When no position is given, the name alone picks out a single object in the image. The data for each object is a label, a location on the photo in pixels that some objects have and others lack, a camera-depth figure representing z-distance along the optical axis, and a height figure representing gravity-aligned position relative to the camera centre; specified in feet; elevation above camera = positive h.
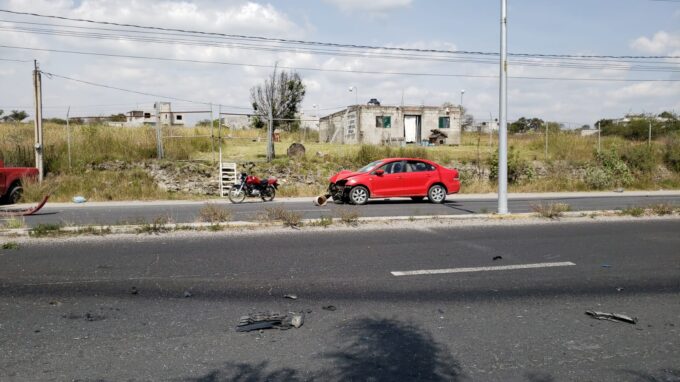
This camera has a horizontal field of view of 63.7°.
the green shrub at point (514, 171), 85.51 -0.87
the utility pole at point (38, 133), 72.23 +5.07
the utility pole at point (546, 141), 97.30 +4.28
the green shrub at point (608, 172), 86.02 -1.33
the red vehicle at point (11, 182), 56.08 -1.08
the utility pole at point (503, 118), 42.45 +3.69
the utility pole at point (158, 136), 77.15 +4.90
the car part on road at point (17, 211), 44.83 -3.53
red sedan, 57.52 -1.59
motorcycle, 62.90 -2.34
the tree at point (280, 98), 103.86 +14.49
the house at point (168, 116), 79.74 +8.06
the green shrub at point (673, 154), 96.12 +1.60
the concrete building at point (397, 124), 130.21 +10.45
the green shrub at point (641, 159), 93.04 +0.76
